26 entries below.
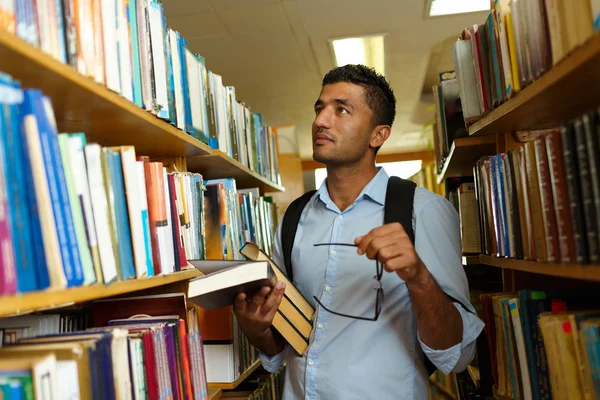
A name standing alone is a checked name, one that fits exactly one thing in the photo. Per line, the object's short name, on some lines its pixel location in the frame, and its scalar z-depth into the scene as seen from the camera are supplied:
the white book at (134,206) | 0.93
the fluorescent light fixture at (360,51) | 3.46
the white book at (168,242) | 1.08
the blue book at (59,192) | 0.70
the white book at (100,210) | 0.81
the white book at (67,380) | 0.71
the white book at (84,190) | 0.77
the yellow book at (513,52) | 1.09
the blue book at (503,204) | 1.20
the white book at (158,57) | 1.14
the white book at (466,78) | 1.39
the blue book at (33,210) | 0.67
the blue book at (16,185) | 0.63
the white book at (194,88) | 1.46
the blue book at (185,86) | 1.39
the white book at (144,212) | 0.99
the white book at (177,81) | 1.28
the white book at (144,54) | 1.07
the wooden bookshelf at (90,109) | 0.69
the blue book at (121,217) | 0.89
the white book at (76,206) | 0.75
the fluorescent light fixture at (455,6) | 2.97
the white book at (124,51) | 0.97
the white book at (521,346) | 1.12
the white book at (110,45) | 0.91
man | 1.15
